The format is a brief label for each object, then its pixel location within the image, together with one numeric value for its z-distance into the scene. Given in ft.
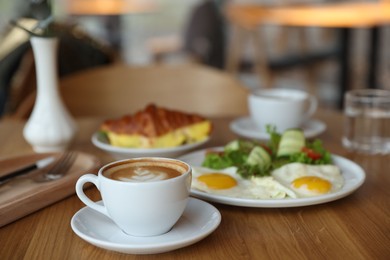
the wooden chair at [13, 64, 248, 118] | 6.51
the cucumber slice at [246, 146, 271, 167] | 3.13
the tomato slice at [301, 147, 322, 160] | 3.28
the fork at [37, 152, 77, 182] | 3.19
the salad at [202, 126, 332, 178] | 3.11
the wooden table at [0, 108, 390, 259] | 2.27
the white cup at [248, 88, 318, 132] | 4.29
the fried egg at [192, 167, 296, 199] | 2.76
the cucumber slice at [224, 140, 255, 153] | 3.37
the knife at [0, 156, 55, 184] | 3.12
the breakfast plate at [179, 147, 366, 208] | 2.66
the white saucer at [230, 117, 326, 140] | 4.29
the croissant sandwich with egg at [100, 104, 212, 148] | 3.77
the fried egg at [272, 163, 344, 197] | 2.81
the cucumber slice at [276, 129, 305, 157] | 3.34
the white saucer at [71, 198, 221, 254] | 2.18
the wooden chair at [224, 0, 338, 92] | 16.29
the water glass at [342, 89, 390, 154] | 4.07
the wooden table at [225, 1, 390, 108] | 12.90
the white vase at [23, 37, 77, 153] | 3.90
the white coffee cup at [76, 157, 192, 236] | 2.24
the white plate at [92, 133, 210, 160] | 3.59
